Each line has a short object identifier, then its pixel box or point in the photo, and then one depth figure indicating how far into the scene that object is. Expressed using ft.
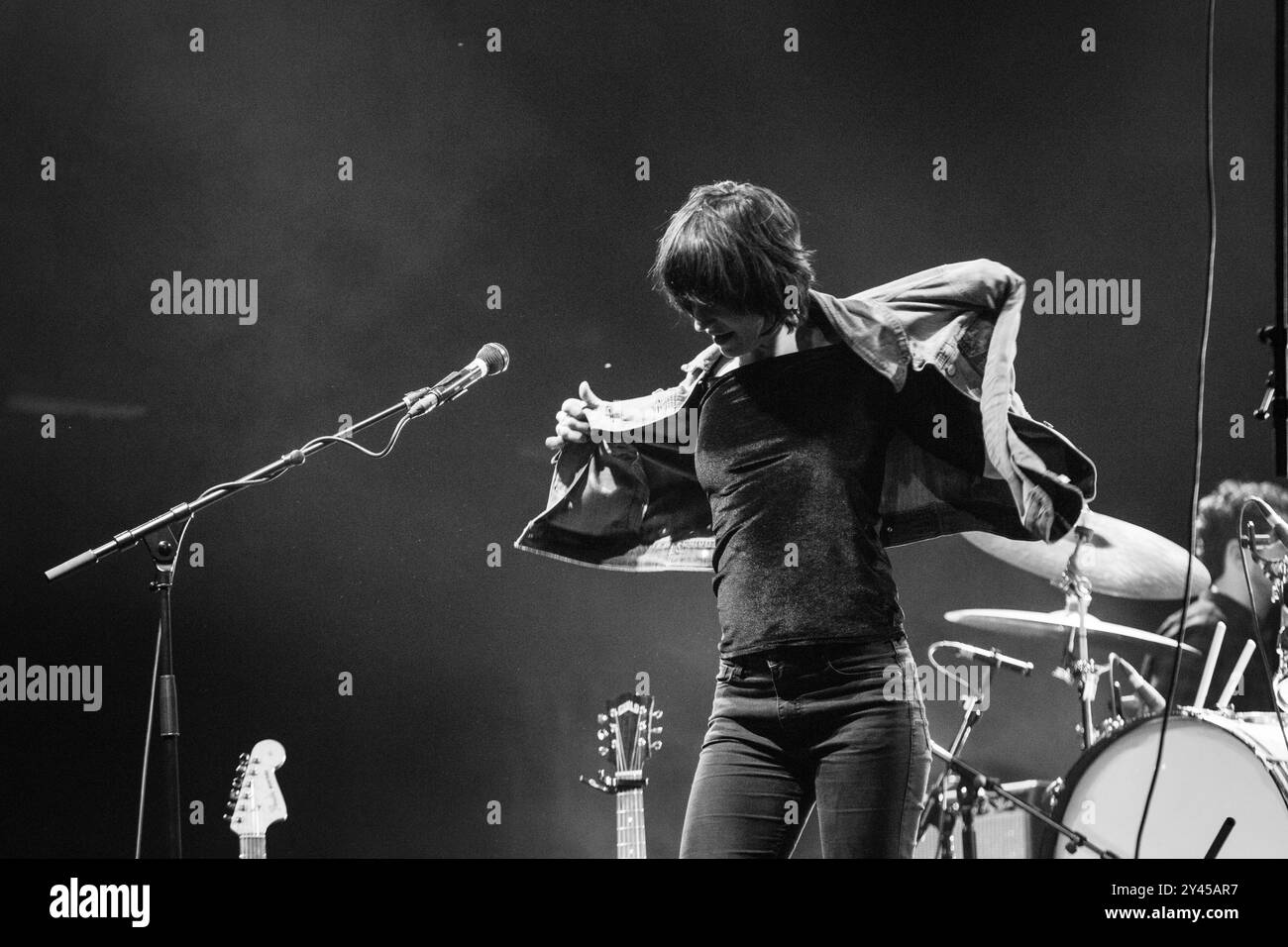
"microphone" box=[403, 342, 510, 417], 10.78
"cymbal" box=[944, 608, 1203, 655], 10.62
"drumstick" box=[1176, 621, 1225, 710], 10.63
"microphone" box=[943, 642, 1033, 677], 10.73
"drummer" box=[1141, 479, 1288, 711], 10.58
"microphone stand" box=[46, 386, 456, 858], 9.42
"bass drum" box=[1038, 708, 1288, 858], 9.98
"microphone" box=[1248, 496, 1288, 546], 10.53
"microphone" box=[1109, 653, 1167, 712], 10.51
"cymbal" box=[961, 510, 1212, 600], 10.66
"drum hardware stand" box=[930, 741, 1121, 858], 9.89
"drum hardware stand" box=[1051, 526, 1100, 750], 10.68
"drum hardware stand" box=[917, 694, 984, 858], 10.82
